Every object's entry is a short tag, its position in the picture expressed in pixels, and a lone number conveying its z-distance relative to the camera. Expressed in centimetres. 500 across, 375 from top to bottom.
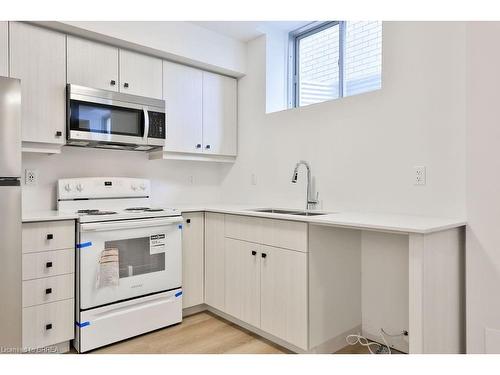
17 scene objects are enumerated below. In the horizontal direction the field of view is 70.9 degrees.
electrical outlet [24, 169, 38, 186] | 255
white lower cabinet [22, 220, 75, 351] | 207
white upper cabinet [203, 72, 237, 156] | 327
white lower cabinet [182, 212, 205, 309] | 281
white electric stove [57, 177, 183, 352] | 224
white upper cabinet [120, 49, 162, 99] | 274
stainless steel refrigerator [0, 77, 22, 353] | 182
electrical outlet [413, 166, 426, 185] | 216
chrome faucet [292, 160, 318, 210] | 273
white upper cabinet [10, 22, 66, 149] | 228
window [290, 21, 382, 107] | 262
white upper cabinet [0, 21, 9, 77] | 221
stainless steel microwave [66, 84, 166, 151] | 246
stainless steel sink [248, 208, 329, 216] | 262
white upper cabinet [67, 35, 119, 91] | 250
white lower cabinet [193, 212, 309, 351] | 214
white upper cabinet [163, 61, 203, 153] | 300
